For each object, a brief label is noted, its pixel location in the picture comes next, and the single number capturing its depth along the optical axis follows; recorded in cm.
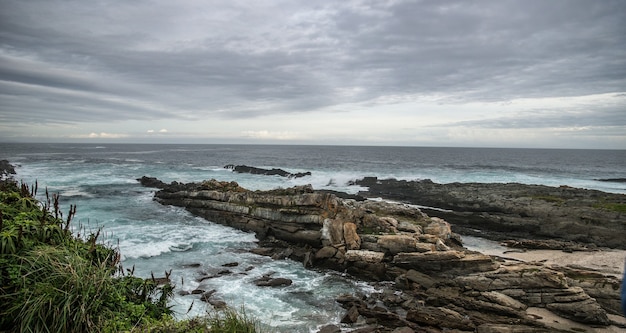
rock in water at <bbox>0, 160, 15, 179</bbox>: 4758
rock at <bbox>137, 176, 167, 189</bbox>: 4455
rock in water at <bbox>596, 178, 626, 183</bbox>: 6054
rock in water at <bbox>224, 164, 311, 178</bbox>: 6216
